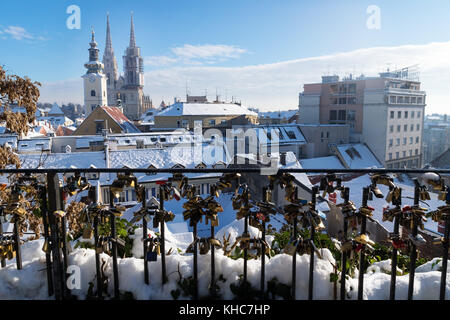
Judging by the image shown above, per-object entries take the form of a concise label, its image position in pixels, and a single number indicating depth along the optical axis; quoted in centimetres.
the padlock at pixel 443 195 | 233
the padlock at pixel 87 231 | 255
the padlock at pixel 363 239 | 236
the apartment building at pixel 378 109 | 4294
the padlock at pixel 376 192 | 231
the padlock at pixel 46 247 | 252
